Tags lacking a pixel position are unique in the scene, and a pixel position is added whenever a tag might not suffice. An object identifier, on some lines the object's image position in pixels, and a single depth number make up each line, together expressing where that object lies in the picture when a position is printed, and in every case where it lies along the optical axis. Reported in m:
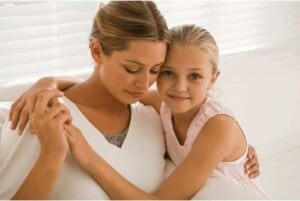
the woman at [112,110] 1.09
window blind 1.73
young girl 1.18
